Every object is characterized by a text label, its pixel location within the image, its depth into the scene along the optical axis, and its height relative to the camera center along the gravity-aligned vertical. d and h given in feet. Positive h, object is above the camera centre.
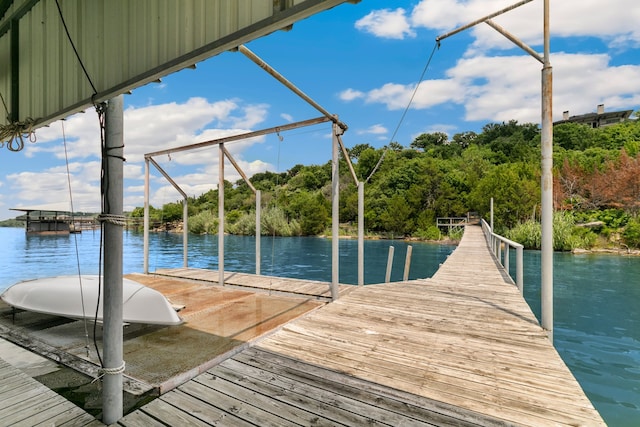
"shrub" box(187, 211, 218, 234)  131.39 -3.12
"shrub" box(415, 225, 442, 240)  106.91 -6.38
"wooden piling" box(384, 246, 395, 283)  26.83 -4.62
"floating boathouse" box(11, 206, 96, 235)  106.52 -3.54
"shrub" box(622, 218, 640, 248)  65.51 -3.80
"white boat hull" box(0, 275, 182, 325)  11.30 -3.32
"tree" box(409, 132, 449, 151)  226.58 +55.24
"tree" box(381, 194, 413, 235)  118.21 -1.05
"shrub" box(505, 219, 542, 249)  71.10 -4.44
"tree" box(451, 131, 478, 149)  210.96 +53.53
